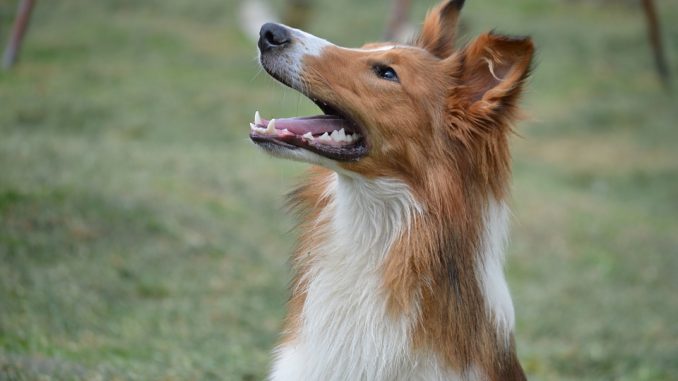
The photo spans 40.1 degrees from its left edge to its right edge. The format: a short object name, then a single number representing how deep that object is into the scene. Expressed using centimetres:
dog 398
